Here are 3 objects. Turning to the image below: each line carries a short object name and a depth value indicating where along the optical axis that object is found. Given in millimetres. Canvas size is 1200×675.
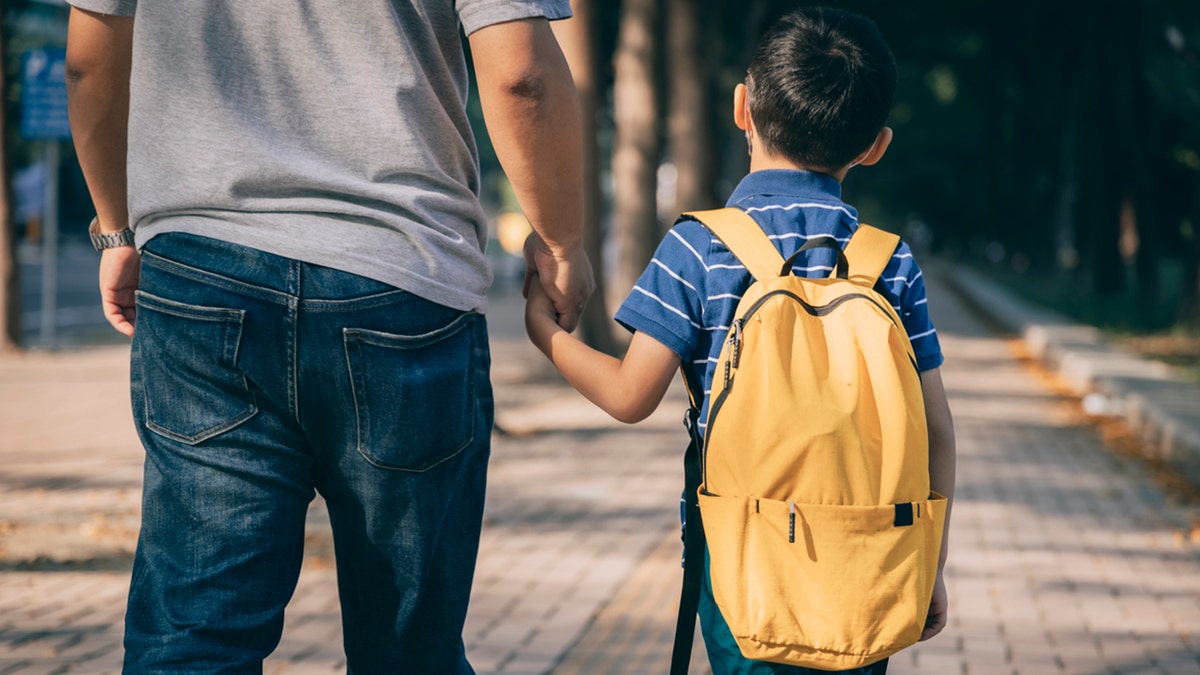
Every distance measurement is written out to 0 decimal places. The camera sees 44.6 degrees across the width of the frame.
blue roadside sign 13602
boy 2338
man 2139
